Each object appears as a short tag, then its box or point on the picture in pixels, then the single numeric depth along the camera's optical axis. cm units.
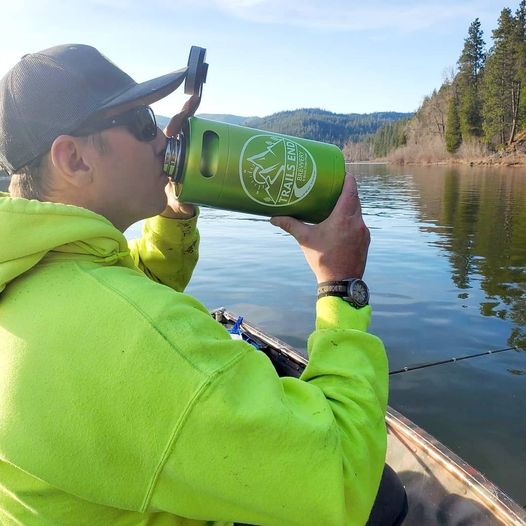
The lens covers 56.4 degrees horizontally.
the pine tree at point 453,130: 5472
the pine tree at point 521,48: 4466
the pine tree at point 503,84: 4500
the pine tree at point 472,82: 5222
